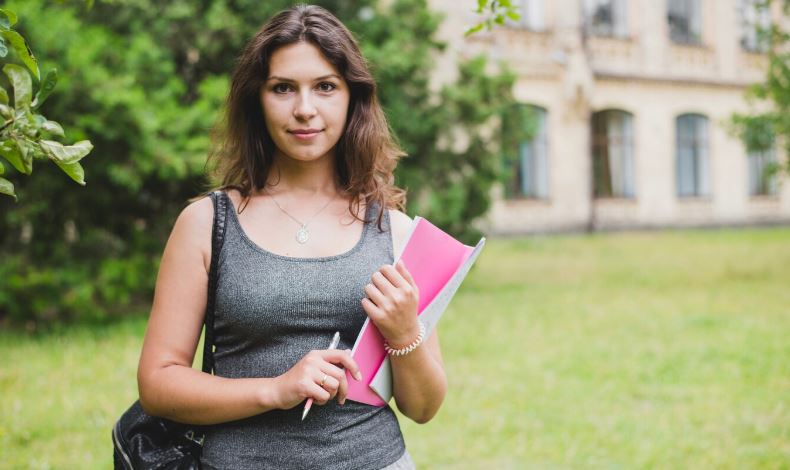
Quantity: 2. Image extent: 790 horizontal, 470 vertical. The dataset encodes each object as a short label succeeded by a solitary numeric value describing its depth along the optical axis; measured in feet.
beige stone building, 68.54
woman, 5.38
